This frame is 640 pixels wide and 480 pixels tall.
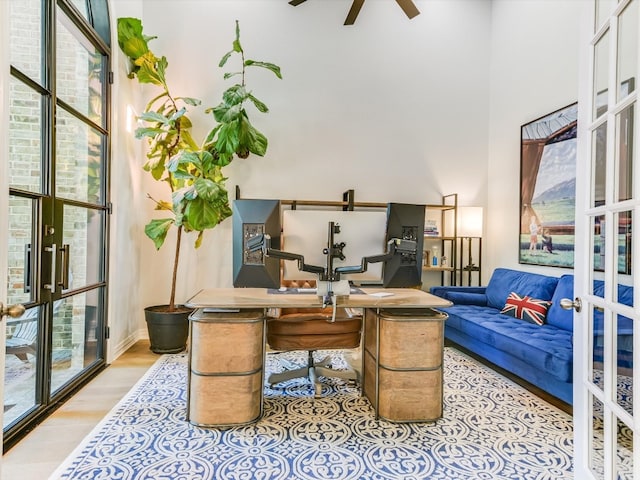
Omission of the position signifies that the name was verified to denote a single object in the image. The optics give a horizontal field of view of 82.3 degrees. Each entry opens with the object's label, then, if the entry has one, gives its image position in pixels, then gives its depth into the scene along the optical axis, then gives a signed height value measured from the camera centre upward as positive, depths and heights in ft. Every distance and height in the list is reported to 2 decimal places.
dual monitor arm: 6.58 -0.26
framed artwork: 11.10 +1.78
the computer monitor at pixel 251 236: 6.75 -0.01
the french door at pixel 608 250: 3.54 -0.07
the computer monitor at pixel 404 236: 6.92 +0.09
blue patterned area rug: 5.73 -3.61
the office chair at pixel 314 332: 8.06 -2.06
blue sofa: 7.78 -2.25
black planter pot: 11.28 -2.85
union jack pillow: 10.34 -1.91
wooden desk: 6.84 -2.25
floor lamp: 14.06 +0.39
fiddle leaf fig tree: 10.85 +2.92
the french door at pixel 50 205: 6.82 +0.68
